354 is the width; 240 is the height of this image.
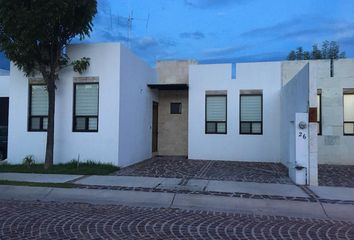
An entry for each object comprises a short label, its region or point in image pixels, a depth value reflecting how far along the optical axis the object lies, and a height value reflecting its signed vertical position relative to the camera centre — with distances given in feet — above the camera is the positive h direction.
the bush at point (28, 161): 52.62 -4.02
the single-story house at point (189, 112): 53.47 +2.79
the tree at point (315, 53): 111.60 +21.22
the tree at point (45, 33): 45.16 +10.89
